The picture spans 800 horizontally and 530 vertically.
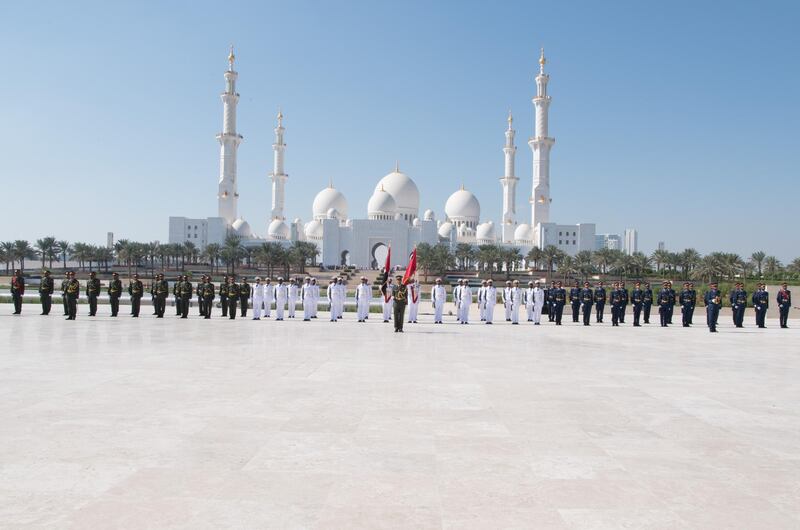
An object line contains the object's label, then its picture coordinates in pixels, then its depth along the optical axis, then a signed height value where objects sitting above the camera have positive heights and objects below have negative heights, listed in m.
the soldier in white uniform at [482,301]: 20.66 -0.97
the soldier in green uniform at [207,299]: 20.03 -1.05
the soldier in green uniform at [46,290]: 19.48 -0.85
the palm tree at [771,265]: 66.31 +1.45
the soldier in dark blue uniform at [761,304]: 20.12 -0.82
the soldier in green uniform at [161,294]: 19.69 -0.91
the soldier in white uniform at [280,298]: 20.12 -0.97
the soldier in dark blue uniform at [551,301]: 20.80 -0.91
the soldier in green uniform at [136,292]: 19.69 -0.86
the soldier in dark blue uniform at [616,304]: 20.48 -0.96
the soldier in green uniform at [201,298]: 20.27 -1.04
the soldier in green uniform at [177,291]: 20.06 -0.82
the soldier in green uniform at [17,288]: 19.44 -0.81
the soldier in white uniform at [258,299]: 20.41 -1.03
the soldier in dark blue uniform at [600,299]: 21.23 -0.82
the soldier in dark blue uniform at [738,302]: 20.05 -0.77
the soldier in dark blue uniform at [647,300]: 20.97 -0.81
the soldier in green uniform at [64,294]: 18.24 -0.89
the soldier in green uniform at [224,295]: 20.41 -0.95
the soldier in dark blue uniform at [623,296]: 20.73 -0.69
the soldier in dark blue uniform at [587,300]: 20.39 -0.83
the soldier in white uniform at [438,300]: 20.23 -0.92
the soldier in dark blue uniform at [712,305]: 18.66 -0.84
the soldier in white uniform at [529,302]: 20.89 -0.96
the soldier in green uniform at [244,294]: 21.05 -0.91
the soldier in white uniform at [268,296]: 21.00 -0.96
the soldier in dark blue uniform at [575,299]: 21.19 -0.83
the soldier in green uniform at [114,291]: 19.56 -0.85
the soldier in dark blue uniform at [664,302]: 20.17 -0.82
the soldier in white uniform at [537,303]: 20.31 -0.95
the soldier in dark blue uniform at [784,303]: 20.45 -0.79
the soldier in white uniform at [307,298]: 20.20 -0.96
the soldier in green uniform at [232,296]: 20.33 -0.95
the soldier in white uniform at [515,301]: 20.31 -0.92
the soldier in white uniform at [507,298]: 21.05 -0.84
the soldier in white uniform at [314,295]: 20.27 -0.86
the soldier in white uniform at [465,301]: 20.27 -0.96
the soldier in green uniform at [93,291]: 19.61 -0.85
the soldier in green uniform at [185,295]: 19.86 -0.93
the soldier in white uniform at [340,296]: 20.58 -0.89
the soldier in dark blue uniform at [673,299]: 20.22 -0.74
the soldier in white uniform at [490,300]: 20.25 -0.89
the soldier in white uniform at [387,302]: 19.52 -1.01
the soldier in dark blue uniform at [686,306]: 20.29 -0.95
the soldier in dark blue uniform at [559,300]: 20.13 -0.83
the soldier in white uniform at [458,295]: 20.95 -0.78
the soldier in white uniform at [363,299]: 20.28 -0.95
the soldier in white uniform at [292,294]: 20.70 -0.86
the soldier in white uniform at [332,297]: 20.11 -0.91
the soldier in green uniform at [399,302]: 16.25 -0.82
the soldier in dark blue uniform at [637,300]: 20.42 -0.80
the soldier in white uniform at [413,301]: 19.83 -0.96
